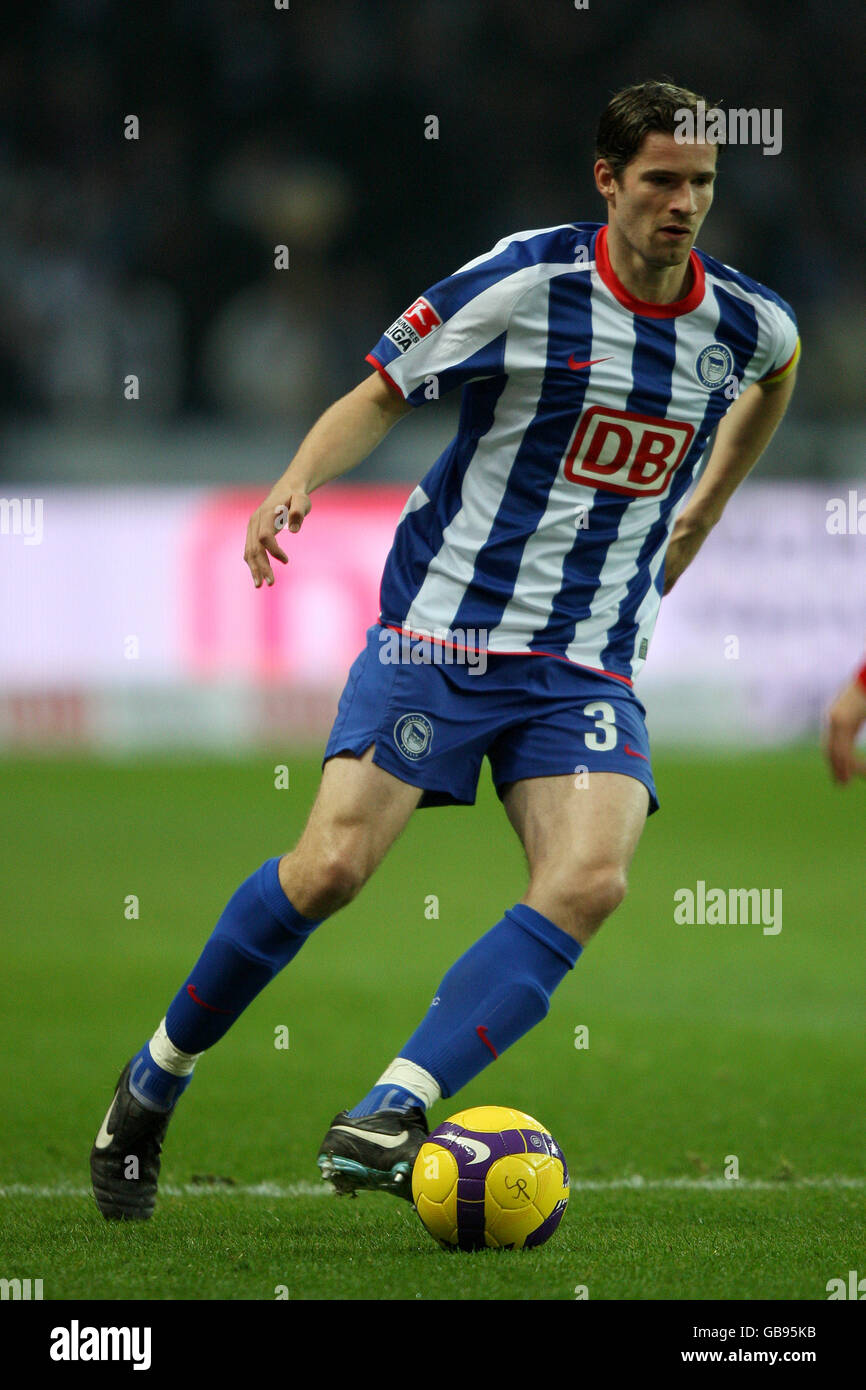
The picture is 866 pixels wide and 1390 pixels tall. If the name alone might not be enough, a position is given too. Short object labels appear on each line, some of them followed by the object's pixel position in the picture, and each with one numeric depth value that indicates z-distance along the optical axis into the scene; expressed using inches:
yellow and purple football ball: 265.3
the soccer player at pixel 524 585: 284.5
